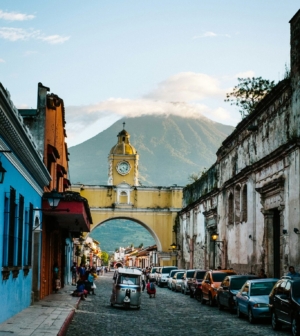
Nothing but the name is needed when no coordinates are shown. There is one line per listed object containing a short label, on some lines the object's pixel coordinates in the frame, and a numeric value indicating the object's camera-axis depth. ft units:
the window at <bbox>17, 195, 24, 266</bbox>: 63.30
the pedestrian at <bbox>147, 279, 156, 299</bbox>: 111.74
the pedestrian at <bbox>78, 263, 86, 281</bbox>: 122.40
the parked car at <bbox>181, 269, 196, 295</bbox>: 119.44
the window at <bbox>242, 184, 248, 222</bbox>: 111.86
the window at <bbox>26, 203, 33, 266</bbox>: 72.02
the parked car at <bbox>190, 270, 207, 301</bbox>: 103.50
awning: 87.10
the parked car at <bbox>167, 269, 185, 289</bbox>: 148.29
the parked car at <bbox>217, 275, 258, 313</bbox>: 73.87
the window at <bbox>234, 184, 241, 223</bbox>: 116.85
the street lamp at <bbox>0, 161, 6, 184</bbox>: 45.02
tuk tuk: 81.30
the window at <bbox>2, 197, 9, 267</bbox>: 54.19
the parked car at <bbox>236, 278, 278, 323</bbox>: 60.80
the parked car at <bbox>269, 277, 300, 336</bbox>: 49.16
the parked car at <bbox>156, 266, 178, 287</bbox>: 163.53
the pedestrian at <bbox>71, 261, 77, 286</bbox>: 156.25
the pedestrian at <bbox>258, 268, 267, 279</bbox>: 88.87
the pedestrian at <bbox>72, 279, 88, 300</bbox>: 97.36
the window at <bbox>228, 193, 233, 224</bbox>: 124.26
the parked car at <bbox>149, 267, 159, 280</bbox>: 176.24
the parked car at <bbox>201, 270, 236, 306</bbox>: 87.66
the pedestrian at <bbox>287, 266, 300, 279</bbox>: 73.46
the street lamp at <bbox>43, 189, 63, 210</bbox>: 73.97
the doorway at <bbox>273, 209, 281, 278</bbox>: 94.53
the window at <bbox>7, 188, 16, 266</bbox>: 57.06
